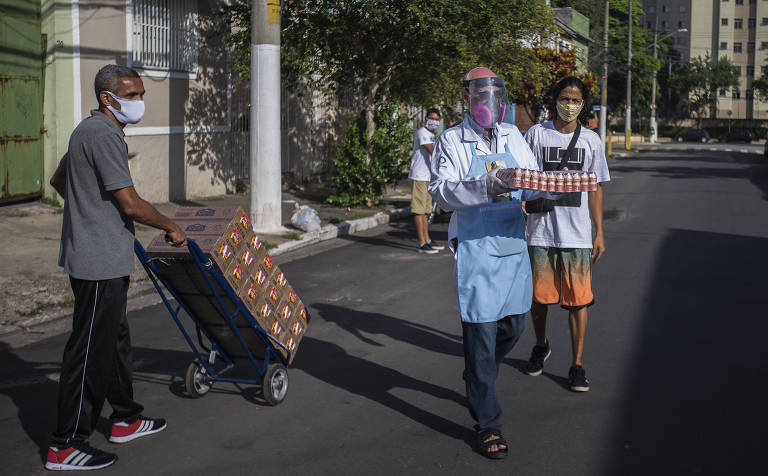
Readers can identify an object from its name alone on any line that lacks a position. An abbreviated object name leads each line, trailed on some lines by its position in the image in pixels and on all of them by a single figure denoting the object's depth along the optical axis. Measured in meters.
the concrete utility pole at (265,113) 11.27
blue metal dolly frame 4.38
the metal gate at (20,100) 11.39
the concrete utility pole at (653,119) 66.29
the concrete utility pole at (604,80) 36.66
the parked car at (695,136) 73.31
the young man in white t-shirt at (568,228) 5.14
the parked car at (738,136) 73.31
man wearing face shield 4.14
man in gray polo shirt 3.81
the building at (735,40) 99.56
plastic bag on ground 11.88
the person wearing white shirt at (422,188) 10.62
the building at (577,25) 44.02
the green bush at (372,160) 14.81
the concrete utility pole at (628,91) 47.57
